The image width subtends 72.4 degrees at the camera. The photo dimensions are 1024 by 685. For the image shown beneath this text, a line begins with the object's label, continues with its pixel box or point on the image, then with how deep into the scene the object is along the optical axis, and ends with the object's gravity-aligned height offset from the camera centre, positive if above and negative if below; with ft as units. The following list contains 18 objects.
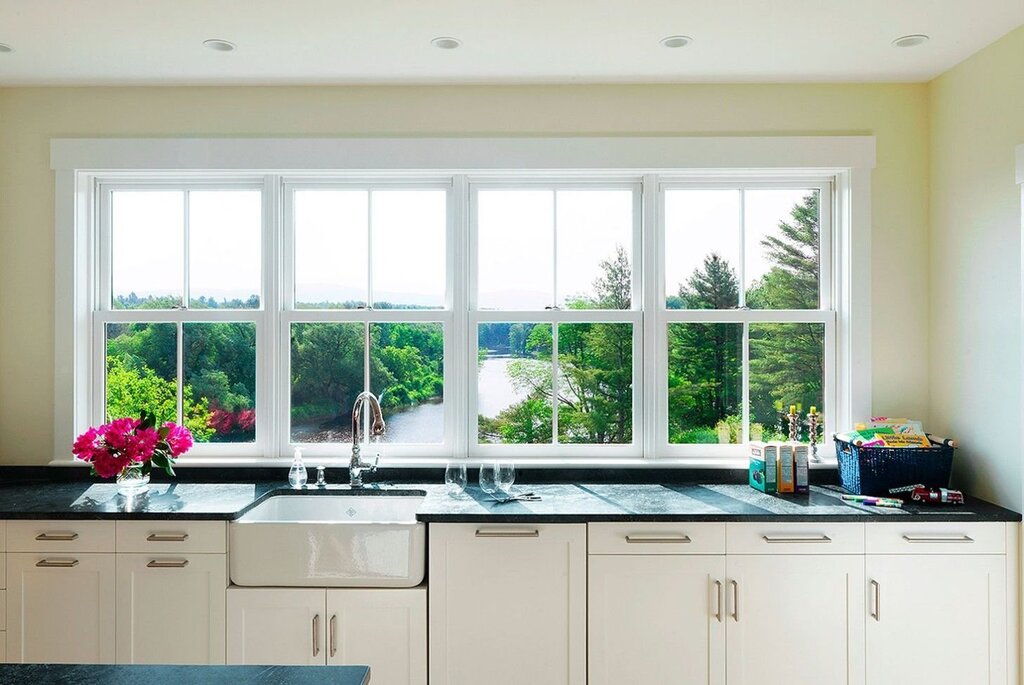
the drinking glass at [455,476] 8.96 -1.71
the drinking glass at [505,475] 8.52 -1.61
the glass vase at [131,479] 8.56 -1.67
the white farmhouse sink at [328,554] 7.72 -2.34
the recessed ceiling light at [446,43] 8.09 +3.52
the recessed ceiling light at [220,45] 8.16 +3.52
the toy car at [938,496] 8.18 -1.80
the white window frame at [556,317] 9.82 +0.37
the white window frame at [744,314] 9.78 +0.40
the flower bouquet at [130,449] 8.34 -1.29
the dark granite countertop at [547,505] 7.68 -1.88
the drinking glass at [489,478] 8.54 -1.65
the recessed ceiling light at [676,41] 8.07 +3.52
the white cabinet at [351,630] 7.69 -3.16
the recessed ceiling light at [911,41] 8.03 +3.51
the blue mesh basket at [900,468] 8.48 -1.52
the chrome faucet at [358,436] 9.21 -1.24
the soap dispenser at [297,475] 9.05 -1.71
